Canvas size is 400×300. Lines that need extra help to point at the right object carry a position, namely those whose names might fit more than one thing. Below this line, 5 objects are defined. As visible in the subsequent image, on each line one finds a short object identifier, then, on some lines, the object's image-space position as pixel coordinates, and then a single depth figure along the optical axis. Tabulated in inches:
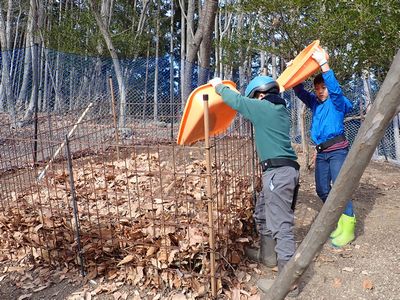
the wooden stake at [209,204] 110.6
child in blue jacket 150.6
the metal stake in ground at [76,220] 133.5
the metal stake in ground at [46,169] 148.3
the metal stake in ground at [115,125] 204.8
